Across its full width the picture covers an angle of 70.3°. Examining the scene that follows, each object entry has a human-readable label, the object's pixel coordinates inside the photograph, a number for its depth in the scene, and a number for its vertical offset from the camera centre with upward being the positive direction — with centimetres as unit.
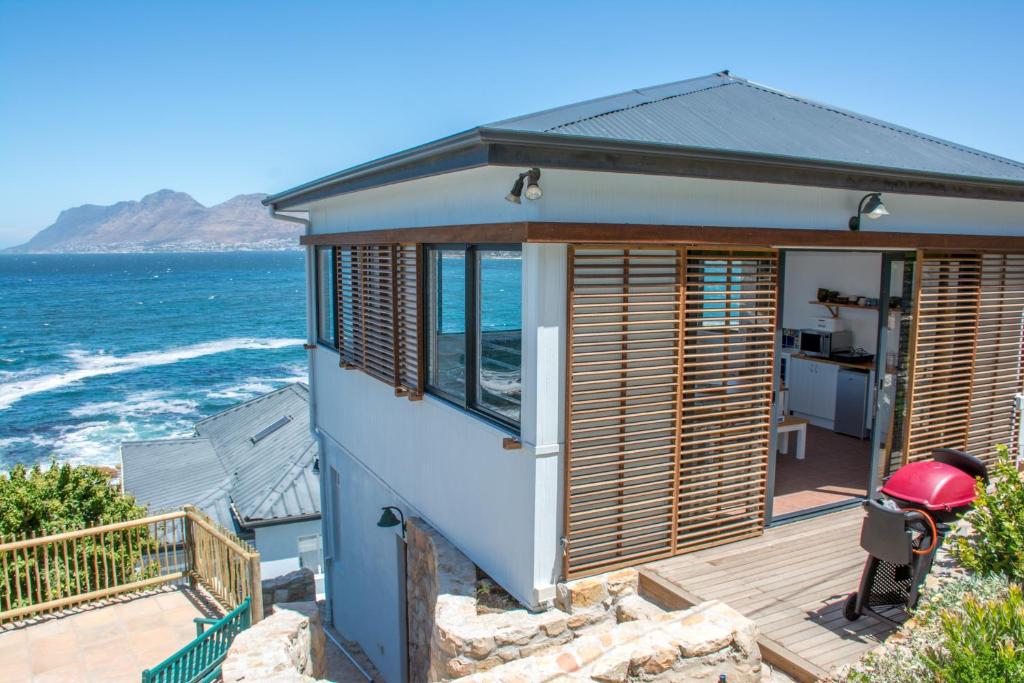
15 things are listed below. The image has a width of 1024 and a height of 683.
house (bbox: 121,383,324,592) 1662 -613
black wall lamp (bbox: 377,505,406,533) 774 -283
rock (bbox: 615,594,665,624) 528 -260
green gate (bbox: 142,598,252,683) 614 -367
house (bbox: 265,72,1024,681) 514 -52
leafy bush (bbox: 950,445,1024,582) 445 -172
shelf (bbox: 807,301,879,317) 1053 -77
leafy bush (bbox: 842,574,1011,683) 371 -208
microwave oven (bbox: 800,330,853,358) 1055 -128
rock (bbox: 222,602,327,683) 592 -344
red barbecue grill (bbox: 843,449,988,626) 457 -174
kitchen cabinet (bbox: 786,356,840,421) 1021 -192
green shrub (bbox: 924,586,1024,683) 321 -181
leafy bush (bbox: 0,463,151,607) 801 -335
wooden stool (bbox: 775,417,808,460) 837 -210
